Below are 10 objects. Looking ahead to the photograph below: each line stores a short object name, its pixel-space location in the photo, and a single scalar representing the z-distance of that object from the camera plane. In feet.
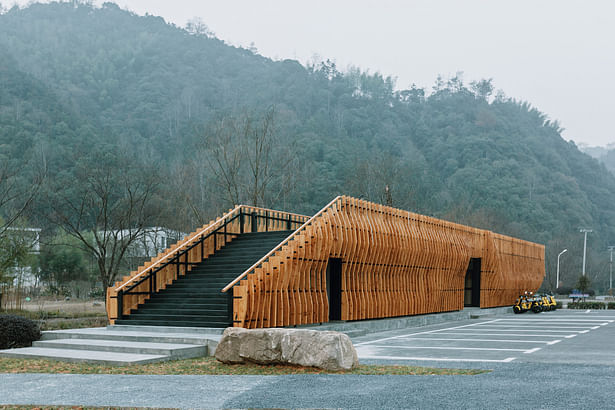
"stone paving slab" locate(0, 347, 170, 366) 35.27
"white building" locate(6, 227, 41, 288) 98.58
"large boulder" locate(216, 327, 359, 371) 31.32
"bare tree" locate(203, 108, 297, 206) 97.57
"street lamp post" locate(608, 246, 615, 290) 242.21
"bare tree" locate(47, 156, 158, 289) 86.09
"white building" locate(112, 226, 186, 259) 130.52
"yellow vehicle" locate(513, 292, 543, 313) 100.89
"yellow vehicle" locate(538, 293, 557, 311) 104.48
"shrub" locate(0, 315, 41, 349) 42.22
